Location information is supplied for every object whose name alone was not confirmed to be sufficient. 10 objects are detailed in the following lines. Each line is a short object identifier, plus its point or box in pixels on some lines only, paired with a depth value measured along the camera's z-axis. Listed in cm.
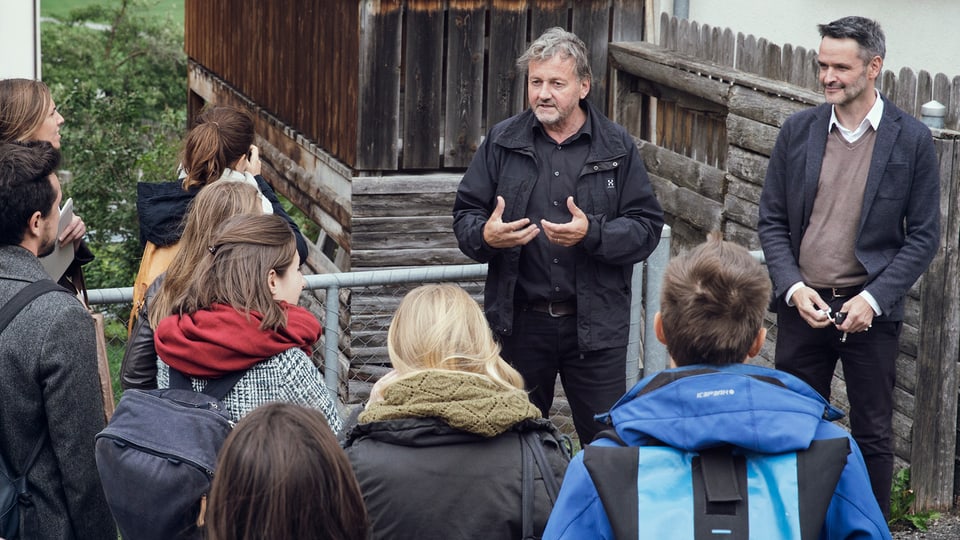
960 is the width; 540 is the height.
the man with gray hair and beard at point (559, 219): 500
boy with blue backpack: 264
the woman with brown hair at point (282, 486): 232
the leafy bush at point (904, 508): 605
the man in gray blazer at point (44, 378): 341
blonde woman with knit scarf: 301
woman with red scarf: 345
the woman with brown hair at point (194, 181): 491
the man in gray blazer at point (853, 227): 491
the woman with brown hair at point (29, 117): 468
